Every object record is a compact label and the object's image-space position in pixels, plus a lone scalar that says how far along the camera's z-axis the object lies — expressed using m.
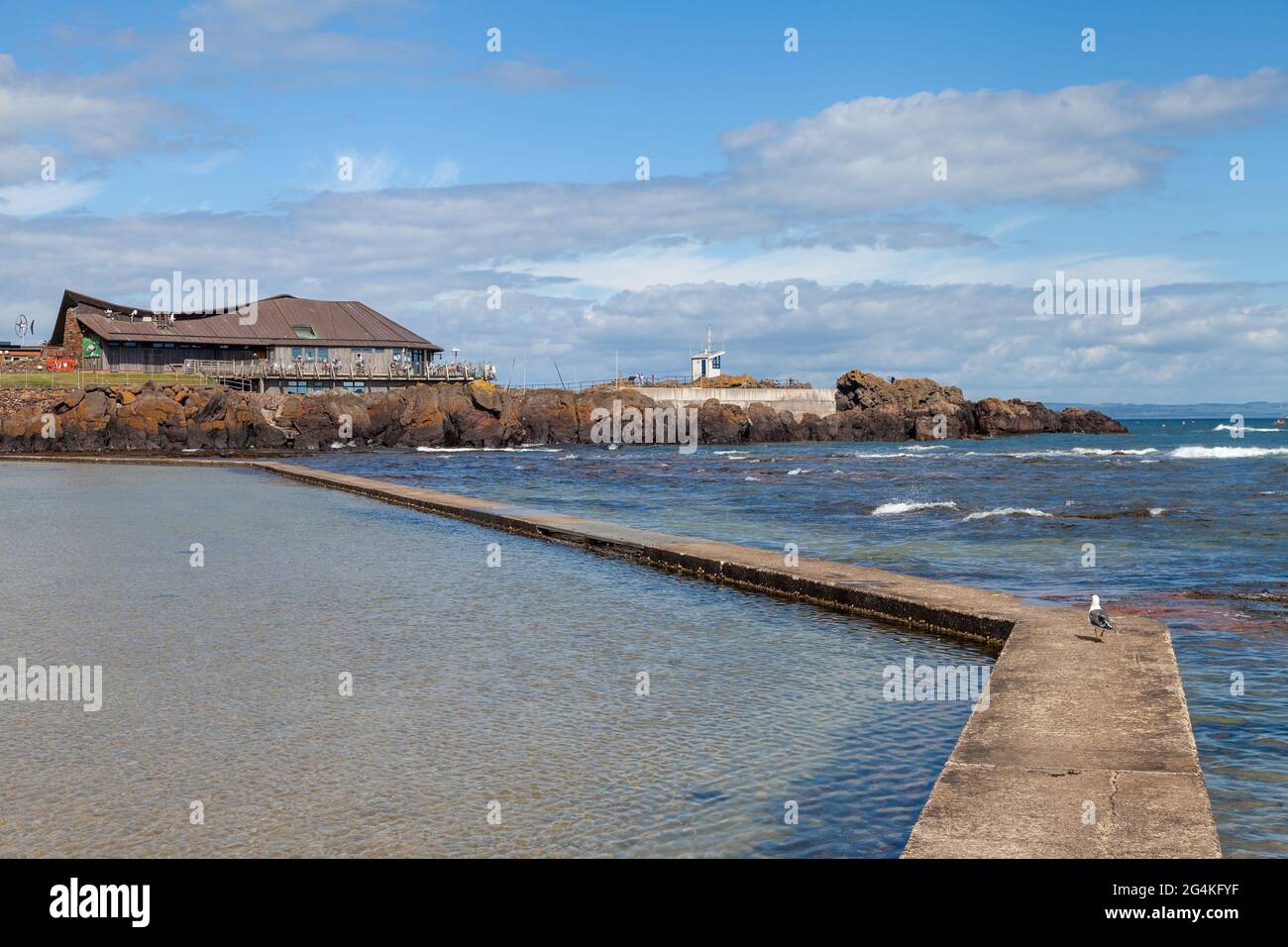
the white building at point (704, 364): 103.75
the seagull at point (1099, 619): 8.75
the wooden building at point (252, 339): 77.12
